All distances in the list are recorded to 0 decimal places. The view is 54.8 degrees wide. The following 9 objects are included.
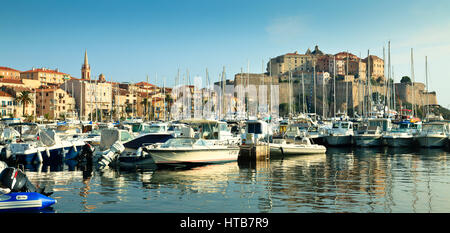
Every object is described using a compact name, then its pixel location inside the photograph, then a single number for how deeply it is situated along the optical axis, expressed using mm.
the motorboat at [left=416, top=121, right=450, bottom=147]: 38906
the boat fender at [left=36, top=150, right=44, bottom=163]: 25717
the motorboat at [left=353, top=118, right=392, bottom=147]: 40750
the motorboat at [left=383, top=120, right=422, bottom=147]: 40188
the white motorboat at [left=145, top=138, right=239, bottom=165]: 22469
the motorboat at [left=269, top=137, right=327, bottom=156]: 28886
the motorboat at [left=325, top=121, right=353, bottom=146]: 41375
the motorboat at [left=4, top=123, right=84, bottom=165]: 25641
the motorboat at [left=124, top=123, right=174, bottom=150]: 26372
